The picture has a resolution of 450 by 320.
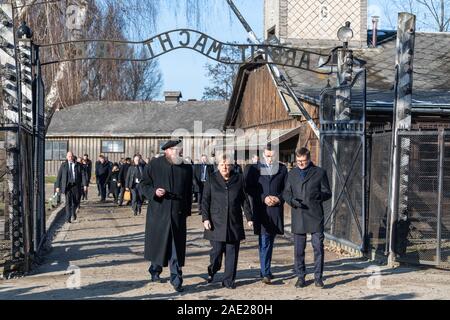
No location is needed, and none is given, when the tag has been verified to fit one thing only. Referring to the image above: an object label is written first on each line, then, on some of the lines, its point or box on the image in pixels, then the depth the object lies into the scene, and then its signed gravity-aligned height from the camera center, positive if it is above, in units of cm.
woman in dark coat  996 -102
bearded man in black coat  985 -94
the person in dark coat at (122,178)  2567 -141
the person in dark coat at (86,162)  2653 -95
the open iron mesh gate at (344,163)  1312 -47
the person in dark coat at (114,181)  2675 -162
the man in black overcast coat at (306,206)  1005 -92
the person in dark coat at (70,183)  1862 -116
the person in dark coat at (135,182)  2193 -138
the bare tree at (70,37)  1401 +189
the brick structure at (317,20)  2447 +383
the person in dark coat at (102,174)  2797 -140
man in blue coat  1041 -89
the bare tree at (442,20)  4262 +677
